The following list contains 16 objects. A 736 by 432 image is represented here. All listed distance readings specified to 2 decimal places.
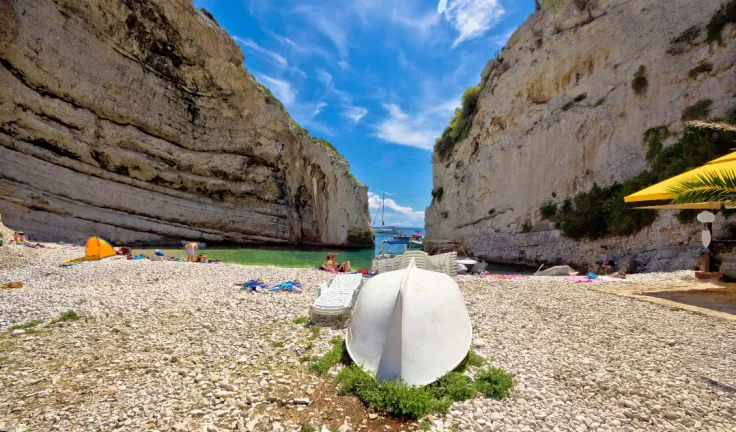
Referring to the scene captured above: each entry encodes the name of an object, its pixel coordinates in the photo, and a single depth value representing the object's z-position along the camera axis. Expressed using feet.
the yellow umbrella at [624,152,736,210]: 23.25
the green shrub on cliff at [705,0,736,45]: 46.44
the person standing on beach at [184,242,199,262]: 58.23
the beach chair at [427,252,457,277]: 39.99
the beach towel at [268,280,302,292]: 32.09
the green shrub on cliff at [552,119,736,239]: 43.83
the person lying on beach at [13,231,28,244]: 59.03
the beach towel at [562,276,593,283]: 38.64
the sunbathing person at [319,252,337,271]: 52.54
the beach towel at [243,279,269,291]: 32.68
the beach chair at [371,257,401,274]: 37.33
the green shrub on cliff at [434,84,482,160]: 106.01
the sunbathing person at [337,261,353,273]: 51.37
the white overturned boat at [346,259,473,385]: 12.35
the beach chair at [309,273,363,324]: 20.76
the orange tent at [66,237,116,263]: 50.34
